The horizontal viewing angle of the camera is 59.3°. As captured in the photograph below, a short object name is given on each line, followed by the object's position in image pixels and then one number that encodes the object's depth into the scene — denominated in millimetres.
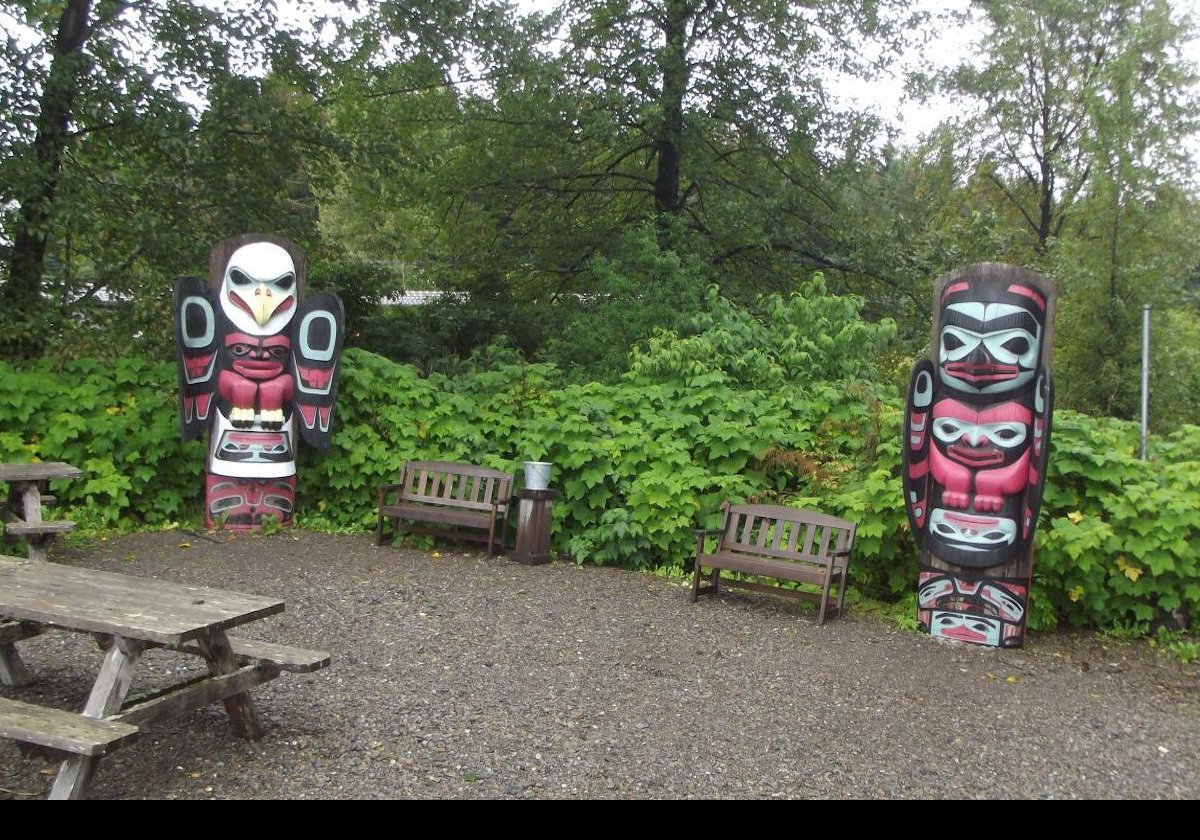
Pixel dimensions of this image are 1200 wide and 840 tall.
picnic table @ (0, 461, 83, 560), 6270
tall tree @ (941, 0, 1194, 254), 13930
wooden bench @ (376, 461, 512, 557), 8195
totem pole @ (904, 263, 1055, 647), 6074
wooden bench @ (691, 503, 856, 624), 6574
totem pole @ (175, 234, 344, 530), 8719
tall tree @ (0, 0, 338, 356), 9328
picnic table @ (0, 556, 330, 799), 3307
